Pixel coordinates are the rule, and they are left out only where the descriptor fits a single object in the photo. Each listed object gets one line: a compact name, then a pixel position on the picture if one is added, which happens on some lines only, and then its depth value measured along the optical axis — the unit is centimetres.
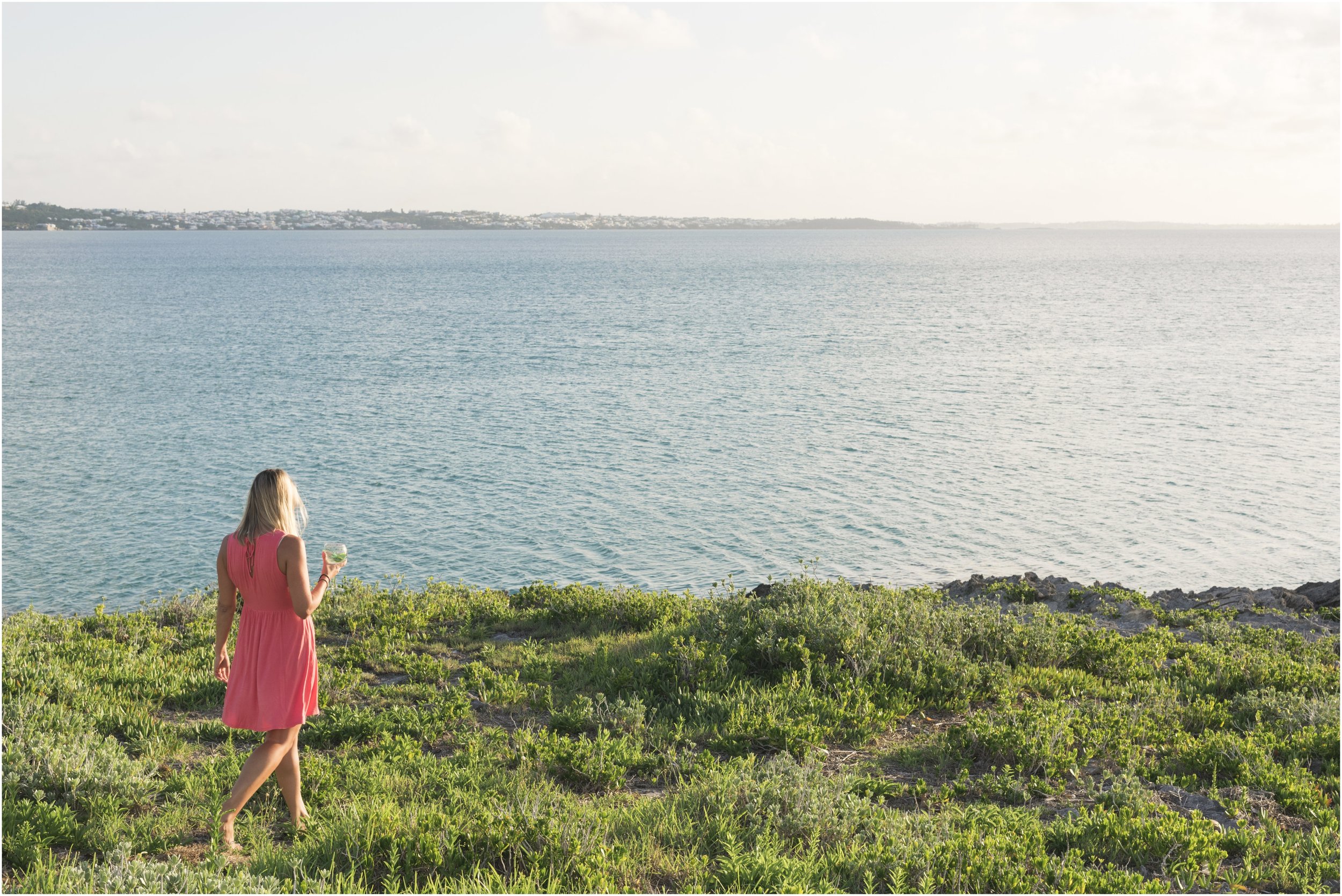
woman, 580
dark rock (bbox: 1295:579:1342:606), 1589
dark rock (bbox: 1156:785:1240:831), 660
